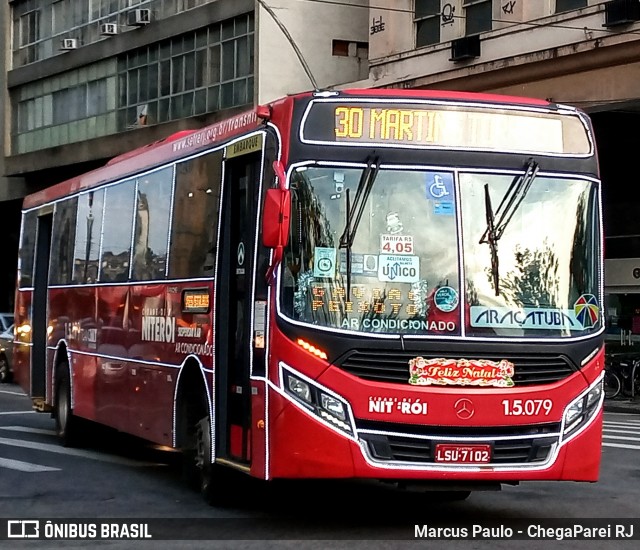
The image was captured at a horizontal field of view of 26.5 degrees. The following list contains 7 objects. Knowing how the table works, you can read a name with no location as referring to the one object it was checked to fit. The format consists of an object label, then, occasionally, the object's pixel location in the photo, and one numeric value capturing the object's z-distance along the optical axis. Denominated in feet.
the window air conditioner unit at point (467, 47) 106.01
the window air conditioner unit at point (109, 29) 148.97
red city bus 31.30
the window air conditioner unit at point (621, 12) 91.35
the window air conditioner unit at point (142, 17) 143.84
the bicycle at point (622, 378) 95.61
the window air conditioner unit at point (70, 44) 157.89
